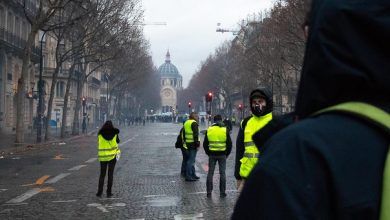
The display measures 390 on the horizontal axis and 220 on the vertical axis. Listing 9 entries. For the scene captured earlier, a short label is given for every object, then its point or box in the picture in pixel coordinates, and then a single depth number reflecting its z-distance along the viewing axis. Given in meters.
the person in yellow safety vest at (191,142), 15.08
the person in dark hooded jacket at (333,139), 1.42
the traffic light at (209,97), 35.34
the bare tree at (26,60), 30.56
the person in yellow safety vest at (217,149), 12.10
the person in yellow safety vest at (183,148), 15.90
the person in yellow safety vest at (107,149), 12.41
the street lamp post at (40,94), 37.99
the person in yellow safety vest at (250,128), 7.39
